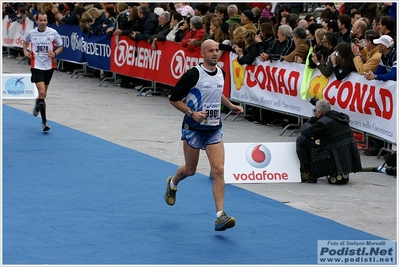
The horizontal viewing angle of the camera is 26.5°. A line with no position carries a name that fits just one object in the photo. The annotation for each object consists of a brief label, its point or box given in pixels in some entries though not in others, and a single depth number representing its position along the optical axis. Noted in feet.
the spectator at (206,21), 61.21
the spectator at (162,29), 66.39
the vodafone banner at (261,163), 39.63
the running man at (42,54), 52.06
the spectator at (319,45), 49.29
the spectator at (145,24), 68.64
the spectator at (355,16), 54.39
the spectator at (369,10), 64.12
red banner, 62.24
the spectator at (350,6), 65.67
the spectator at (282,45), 53.21
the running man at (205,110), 31.53
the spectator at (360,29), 48.26
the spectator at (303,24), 55.45
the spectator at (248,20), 58.13
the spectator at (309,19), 58.46
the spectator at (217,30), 59.36
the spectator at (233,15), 60.54
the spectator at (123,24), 72.12
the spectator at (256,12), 65.31
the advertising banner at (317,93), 43.70
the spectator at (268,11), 72.28
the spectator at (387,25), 47.62
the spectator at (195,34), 60.94
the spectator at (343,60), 46.44
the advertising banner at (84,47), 76.38
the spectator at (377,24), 48.11
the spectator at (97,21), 76.64
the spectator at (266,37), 54.75
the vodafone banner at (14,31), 92.63
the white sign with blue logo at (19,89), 60.70
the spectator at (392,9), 61.93
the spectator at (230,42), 57.57
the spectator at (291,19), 57.16
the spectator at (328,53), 48.58
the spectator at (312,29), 54.13
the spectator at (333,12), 63.05
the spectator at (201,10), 66.31
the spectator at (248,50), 55.06
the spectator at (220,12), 63.10
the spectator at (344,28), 51.01
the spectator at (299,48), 51.72
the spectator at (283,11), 62.64
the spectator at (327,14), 58.06
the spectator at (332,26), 52.70
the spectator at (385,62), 43.24
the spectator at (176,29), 64.39
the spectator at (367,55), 44.75
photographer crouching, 39.83
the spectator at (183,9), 70.33
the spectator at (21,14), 92.83
